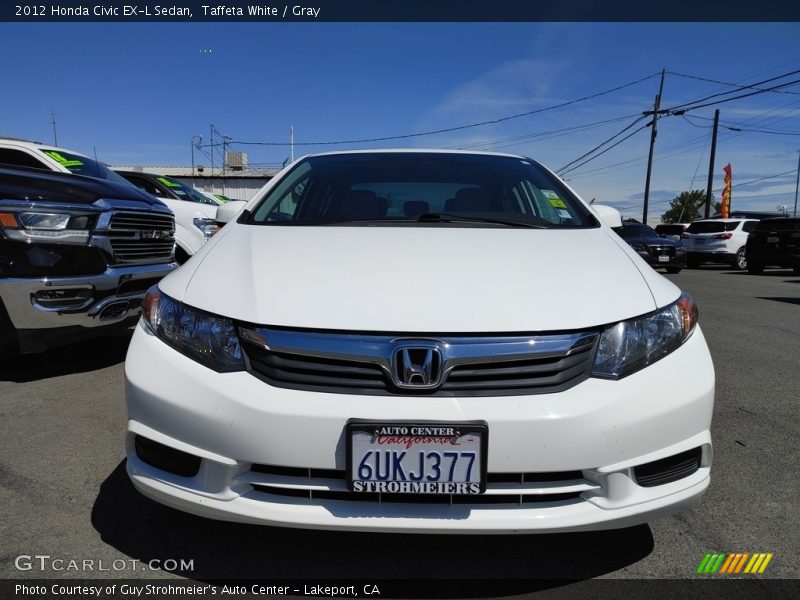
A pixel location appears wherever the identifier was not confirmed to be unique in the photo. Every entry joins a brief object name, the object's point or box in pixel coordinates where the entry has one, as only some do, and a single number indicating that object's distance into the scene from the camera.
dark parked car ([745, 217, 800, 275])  14.78
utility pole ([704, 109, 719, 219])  32.34
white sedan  1.60
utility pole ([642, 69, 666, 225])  30.16
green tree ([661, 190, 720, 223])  78.12
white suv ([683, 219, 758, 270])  17.44
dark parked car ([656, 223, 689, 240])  24.73
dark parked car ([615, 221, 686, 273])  14.94
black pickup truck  3.71
